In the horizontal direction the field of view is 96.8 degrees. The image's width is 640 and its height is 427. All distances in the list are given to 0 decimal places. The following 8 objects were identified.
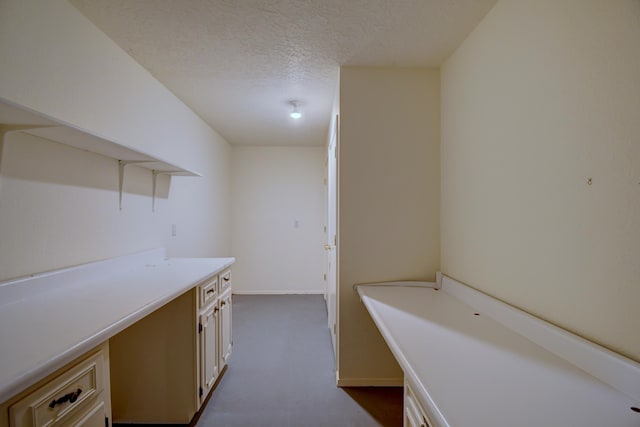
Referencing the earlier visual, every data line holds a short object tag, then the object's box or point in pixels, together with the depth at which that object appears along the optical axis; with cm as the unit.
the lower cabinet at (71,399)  75
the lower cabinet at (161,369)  169
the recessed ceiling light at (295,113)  279
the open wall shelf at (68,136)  100
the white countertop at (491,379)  71
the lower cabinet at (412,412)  101
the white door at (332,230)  237
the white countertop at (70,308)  76
